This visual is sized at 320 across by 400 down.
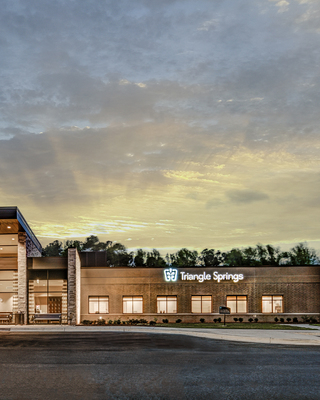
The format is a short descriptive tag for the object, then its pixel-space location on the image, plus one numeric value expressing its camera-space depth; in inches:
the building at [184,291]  1628.9
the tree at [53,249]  5969.0
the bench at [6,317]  1524.4
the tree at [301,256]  4645.7
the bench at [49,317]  1509.6
